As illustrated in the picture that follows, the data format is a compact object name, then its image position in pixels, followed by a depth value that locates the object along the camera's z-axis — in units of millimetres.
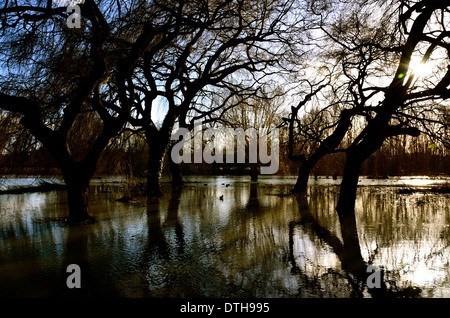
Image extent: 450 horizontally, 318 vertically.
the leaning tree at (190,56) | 7074
